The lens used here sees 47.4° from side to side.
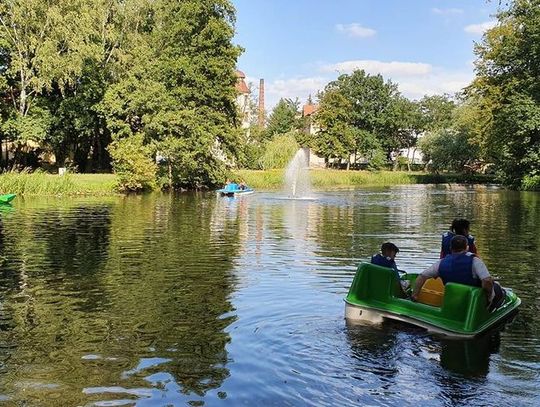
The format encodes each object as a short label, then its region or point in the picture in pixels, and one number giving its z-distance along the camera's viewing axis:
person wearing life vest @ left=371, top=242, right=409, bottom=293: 9.76
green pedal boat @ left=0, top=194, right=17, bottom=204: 32.97
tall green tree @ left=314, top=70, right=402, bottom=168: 96.50
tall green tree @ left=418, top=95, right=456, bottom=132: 127.44
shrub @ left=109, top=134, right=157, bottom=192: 46.41
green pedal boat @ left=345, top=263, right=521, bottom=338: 8.55
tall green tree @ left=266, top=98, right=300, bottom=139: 108.38
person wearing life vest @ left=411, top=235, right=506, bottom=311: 8.86
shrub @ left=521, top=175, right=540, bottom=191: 54.53
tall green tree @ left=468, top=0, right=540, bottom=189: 50.75
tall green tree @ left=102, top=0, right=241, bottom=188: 49.91
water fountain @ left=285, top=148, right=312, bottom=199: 55.82
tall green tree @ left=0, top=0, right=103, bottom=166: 44.81
